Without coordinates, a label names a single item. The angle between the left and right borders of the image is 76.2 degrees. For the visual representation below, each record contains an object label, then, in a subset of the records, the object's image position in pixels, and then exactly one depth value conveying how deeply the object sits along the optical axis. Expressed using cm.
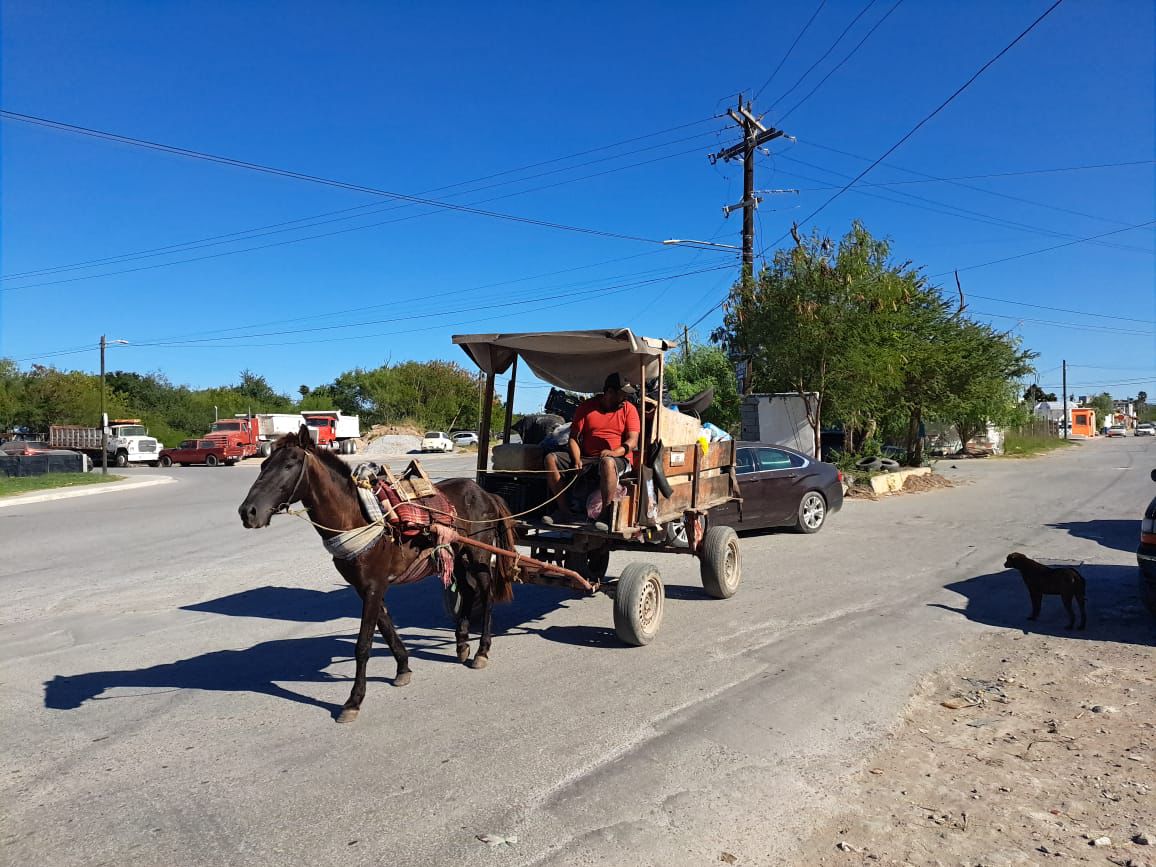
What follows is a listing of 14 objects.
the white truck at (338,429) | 4794
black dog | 658
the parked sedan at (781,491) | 1166
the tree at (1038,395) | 7935
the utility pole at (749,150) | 2162
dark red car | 4284
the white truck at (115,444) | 4006
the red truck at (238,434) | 4312
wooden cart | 634
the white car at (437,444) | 5453
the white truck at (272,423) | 4319
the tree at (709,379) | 2698
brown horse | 462
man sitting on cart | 636
